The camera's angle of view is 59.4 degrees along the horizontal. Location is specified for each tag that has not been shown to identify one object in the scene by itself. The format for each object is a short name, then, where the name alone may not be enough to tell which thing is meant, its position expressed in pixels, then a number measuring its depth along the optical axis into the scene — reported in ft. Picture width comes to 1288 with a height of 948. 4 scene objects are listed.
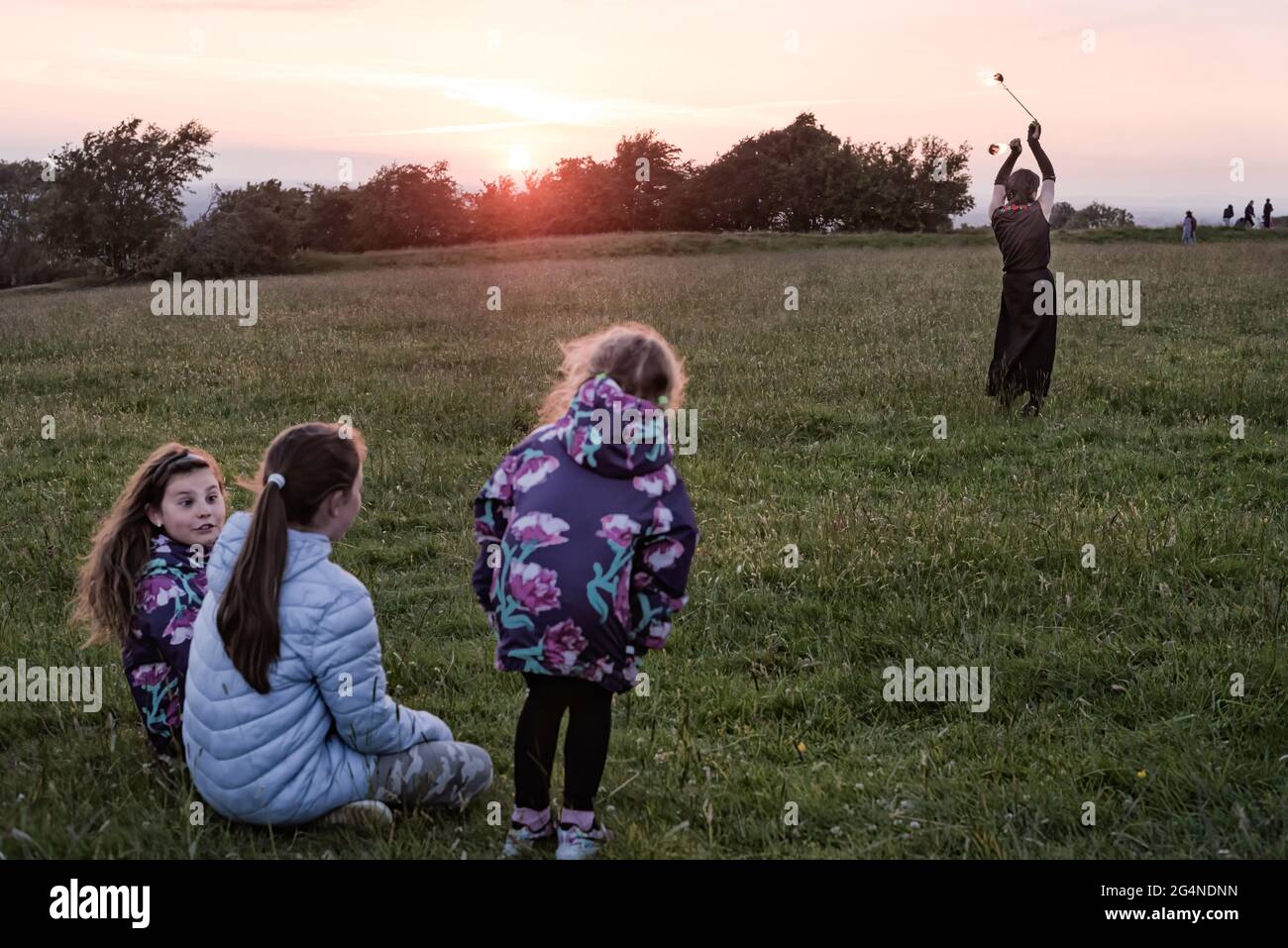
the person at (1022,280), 40.37
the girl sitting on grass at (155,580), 15.29
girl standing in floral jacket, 12.63
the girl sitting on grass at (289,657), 12.70
